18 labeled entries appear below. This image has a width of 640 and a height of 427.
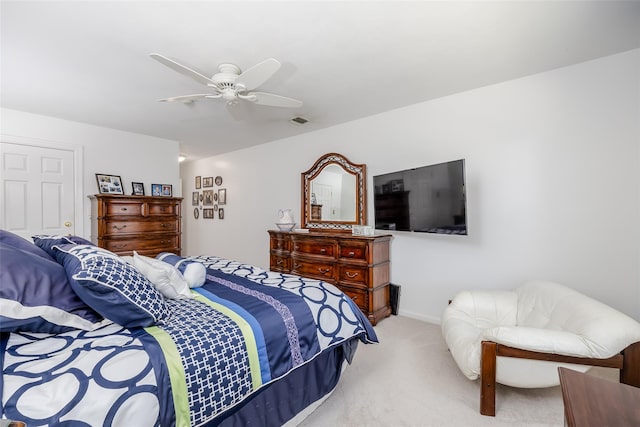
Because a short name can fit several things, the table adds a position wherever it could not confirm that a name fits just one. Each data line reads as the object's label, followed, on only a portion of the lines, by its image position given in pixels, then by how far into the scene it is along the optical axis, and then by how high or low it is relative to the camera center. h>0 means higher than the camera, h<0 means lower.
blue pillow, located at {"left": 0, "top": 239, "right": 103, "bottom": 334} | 1.10 -0.29
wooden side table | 0.82 -0.56
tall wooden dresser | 3.71 -0.01
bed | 0.96 -0.49
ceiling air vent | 3.71 +1.26
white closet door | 3.40 +0.42
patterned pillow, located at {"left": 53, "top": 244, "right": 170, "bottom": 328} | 1.22 -0.28
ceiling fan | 1.88 +0.99
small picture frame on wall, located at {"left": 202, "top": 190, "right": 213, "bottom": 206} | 6.04 +0.48
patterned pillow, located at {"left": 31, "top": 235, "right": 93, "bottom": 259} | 1.69 -0.11
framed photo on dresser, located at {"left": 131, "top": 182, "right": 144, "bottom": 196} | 4.39 +0.51
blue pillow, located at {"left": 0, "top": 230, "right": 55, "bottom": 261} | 1.44 -0.10
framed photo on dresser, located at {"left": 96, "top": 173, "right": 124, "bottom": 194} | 4.06 +0.55
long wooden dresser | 3.25 -0.53
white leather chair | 1.59 -0.76
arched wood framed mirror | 3.80 +0.33
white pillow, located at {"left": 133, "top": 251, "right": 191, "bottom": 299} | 1.64 -0.31
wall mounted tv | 2.67 +0.18
